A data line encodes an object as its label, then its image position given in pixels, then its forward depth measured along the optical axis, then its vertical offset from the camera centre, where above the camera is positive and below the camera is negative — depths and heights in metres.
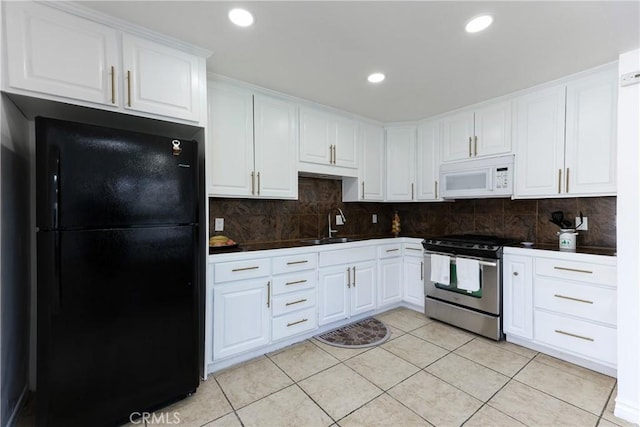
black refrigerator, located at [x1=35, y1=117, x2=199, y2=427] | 1.38 -0.35
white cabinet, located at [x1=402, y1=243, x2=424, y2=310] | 3.29 -0.78
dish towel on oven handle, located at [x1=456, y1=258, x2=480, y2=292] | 2.69 -0.63
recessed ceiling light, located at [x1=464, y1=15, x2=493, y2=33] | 1.62 +1.11
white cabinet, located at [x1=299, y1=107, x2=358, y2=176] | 2.91 +0.78
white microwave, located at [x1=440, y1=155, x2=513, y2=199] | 2.79 +0.34
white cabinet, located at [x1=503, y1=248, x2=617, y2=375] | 2.06 -0.78
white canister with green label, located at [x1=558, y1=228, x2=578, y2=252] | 2.42 -0.27
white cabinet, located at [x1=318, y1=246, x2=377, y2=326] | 2.74 -0.77
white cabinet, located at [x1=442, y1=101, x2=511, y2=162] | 2.81 +0.84
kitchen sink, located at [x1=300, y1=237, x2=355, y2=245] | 3.00 -0.35
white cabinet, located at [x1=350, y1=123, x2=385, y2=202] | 3.45 +0.51
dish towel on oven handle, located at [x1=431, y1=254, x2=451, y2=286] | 2.91 -0.63
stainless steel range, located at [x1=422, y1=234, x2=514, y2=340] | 2.62 -0.73
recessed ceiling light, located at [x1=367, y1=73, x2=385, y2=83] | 2.34 +1.13
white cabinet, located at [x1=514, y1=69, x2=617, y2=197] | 2.24 +0.62
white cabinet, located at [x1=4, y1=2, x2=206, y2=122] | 1.43 +0.84
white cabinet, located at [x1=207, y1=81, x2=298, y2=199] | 2.35 +0.59
